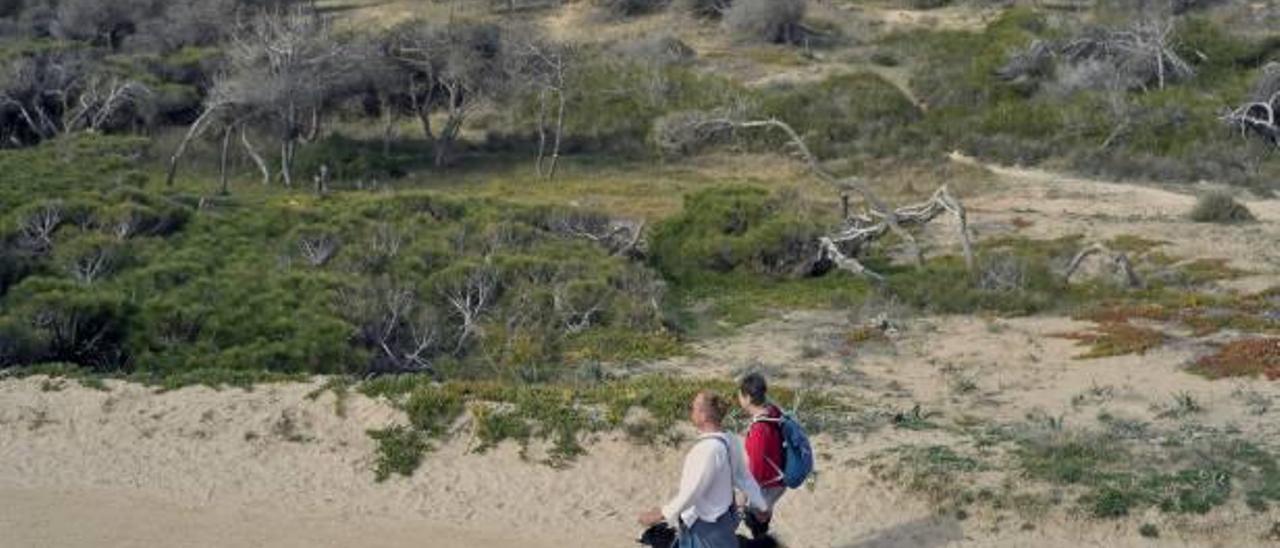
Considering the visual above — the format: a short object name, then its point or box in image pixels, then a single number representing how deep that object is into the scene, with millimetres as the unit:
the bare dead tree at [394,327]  17219
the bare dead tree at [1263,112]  36312
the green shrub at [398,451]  11992
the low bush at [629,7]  52250
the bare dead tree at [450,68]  36750
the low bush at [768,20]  47500
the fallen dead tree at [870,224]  23953
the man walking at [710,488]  7676
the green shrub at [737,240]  24703
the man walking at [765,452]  8470
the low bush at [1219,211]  28031
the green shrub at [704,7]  51812
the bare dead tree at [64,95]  35219
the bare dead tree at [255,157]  34094
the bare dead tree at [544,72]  36938
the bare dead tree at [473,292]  19234
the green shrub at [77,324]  15383
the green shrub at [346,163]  35094
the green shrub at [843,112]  38638
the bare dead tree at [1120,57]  41375
